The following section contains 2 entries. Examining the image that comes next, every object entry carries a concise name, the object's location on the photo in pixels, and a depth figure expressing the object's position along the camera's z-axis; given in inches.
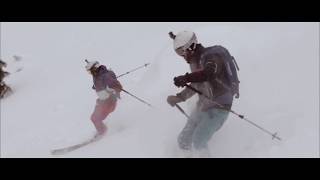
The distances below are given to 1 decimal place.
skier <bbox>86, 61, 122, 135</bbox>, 413.4
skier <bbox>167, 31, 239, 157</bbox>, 290.4
